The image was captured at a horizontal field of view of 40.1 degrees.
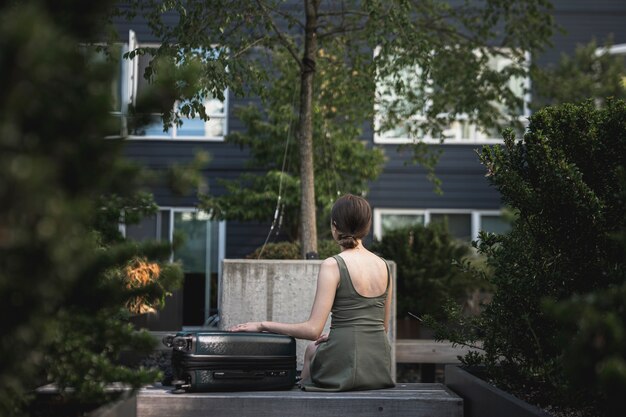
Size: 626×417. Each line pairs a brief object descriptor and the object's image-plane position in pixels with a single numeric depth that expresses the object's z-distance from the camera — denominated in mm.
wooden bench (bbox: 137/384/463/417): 4355
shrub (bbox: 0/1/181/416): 1504
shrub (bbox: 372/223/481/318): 10859
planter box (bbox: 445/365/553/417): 3629
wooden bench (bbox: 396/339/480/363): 8453
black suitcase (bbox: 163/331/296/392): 4457
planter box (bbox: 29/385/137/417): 3004
